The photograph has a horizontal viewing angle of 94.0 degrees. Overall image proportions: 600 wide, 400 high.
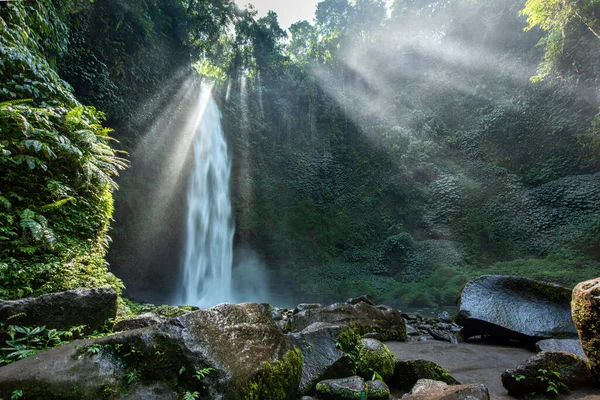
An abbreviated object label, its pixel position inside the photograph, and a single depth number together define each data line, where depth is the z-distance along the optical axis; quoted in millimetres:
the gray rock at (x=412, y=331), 5672
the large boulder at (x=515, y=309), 4414
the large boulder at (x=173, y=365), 1490
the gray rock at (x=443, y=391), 1934
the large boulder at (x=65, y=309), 2090
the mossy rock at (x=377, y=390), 2223
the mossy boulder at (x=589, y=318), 2246
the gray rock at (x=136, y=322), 2699
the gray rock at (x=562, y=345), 3449
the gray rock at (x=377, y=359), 2754
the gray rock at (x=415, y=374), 2684
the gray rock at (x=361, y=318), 4543
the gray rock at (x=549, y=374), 2449
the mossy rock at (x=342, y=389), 2180
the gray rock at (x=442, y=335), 5160
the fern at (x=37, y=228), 2873
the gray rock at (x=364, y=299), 7071
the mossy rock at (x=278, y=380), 1896
